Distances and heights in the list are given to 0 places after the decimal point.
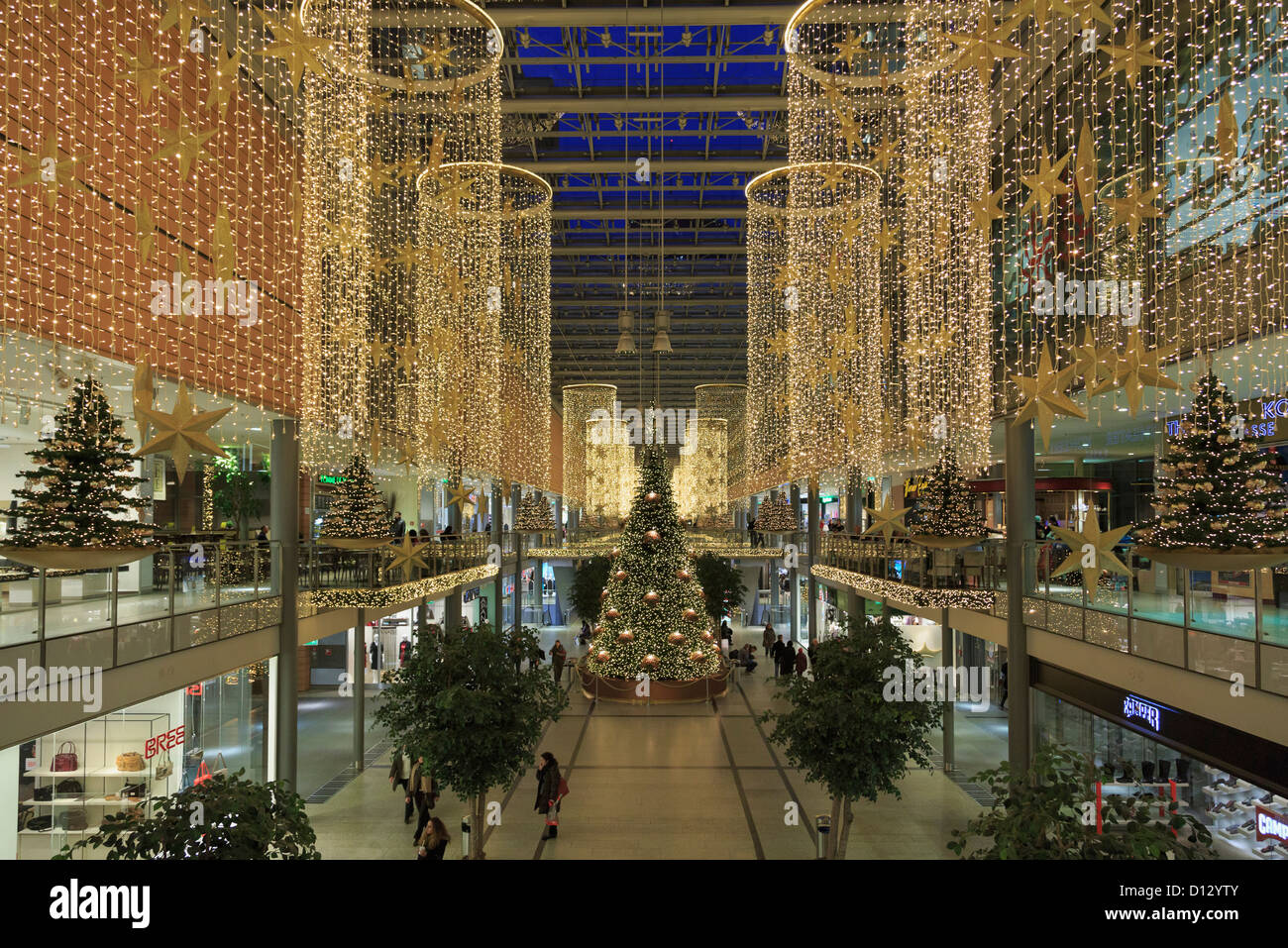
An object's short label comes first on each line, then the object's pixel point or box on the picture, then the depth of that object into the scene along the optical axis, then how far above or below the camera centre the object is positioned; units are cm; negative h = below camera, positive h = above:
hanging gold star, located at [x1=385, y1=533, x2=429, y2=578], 1232 -87
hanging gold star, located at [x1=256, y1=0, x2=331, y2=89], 566 +324
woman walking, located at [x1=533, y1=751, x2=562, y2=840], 965 -357
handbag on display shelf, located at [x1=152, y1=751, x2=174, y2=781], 908 -307
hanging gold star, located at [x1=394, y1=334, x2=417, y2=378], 1175 +213
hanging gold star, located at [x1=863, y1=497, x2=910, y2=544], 1165 -32
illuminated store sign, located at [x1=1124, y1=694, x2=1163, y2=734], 718 -196
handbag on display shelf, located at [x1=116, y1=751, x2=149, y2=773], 856 -284
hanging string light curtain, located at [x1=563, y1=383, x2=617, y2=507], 3181 +326
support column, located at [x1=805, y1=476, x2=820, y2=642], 2262 -147
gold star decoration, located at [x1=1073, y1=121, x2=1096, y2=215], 458 +191
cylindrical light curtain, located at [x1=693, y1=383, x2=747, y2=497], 3328 +388
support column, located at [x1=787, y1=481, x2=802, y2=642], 2756 -323
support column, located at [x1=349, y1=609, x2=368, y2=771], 1322 -334
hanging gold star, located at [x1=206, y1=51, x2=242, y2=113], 508 +277
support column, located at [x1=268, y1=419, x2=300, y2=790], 1037 -88
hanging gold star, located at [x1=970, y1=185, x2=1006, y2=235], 596 +215
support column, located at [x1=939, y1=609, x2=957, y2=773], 1272 -282
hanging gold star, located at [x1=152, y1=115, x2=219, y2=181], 499 +222
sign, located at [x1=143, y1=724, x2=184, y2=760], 891 -278
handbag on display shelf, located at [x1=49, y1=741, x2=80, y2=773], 760 -253
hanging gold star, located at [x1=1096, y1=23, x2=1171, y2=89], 441 +246
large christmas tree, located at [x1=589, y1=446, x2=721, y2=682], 1795 -242
